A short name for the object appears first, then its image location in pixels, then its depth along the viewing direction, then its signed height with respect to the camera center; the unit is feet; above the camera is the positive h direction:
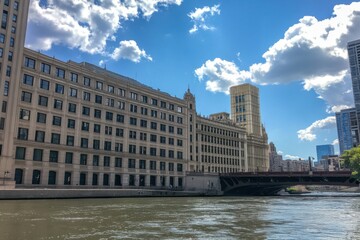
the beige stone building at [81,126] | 237.04 +49.21
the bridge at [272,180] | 325.21 +4.67
